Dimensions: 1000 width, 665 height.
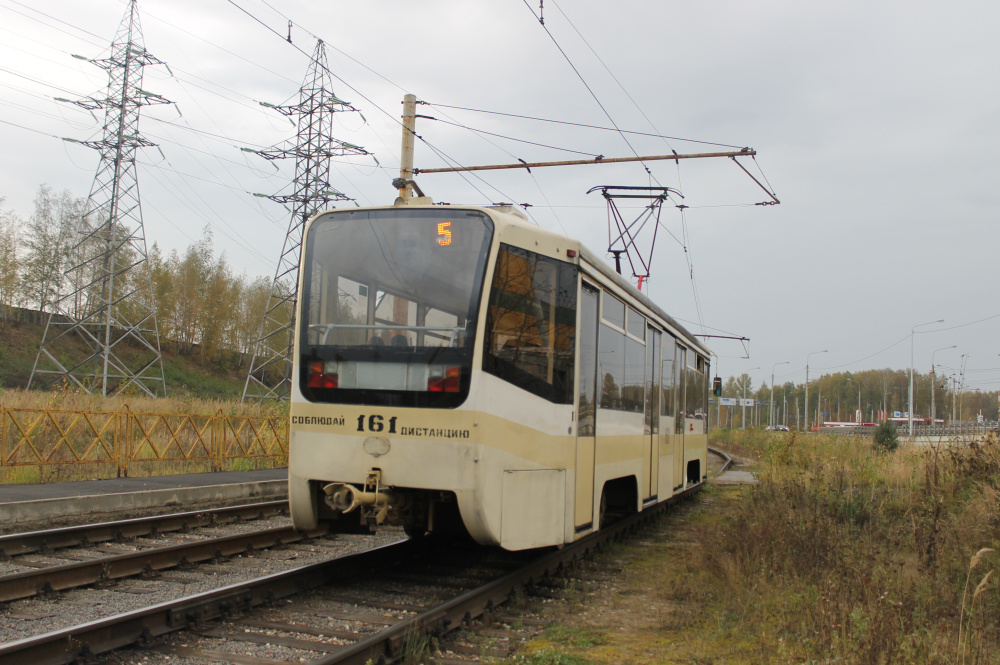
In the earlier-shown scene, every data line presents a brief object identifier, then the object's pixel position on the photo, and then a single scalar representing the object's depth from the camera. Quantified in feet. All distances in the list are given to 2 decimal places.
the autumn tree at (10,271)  165.37
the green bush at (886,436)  75.92
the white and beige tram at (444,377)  20.43
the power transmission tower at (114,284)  101.30
